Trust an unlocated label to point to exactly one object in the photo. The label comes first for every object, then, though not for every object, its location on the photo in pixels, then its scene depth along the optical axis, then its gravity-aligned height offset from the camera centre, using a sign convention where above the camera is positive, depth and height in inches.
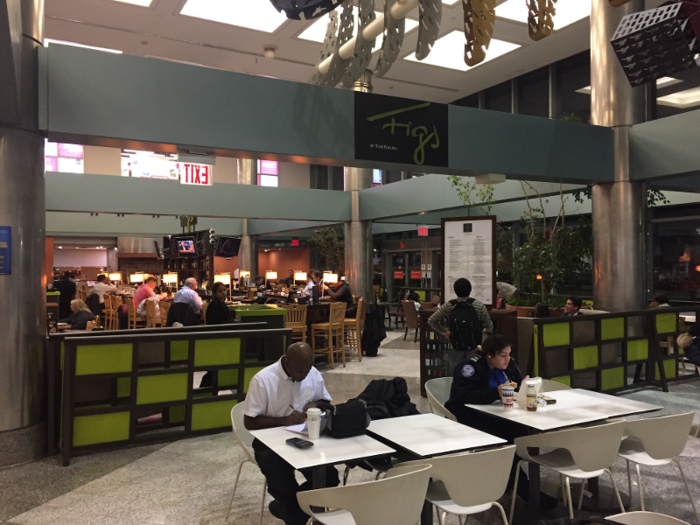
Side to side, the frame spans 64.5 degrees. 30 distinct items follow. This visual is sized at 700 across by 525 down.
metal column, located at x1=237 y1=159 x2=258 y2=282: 686.5 +36.7
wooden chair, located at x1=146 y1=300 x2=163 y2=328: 375.9 -25.8
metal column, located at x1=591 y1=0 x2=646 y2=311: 278.5 +38.1
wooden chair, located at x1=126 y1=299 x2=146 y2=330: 405.4 -31.7
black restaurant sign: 219.5 +58.3
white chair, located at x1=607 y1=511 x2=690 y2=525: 70.2 -31.7
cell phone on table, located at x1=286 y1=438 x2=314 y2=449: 105.1 -32.4
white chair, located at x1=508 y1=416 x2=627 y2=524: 112.8 -35.6
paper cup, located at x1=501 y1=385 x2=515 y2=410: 133.6 -29.8
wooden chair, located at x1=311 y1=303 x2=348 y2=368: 331.9 -34.6
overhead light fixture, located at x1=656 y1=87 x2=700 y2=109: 323.6 +101.9
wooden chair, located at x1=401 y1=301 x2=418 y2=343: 428.9 -32.4
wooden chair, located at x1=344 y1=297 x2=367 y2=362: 354.0 -37.4
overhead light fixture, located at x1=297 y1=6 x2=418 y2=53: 342.1 +157.0
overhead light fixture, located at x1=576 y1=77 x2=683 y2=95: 327.6 +112.0
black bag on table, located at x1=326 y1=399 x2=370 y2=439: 111.6 -29.7
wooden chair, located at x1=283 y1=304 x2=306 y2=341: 324.7 -25.8
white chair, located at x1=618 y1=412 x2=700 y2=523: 118.3 -34.9
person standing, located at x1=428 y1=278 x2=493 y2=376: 211.0 -18.8
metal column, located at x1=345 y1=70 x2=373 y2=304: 464.4 +23.9
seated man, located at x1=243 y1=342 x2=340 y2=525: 118.1 -30.1
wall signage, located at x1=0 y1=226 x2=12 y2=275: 166.9 +8.2
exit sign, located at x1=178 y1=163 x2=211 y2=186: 234.1 +42.7
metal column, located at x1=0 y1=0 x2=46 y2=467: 167.3 +8.4
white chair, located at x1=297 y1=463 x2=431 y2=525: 84.7 -35.1
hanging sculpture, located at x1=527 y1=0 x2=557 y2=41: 121.2 +56.4
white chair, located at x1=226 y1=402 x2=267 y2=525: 137.0 -38.0
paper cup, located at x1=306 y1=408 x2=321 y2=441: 110.8 -30.0
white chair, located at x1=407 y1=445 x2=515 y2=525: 97.7 -36.9
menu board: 247.0 +8.0
